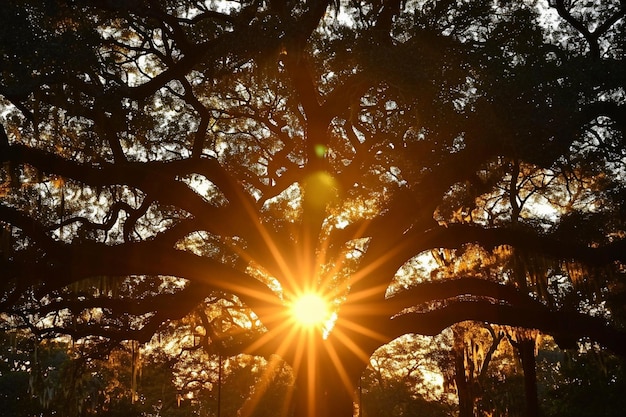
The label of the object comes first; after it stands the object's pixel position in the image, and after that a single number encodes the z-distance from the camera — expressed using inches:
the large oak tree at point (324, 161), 319.6
